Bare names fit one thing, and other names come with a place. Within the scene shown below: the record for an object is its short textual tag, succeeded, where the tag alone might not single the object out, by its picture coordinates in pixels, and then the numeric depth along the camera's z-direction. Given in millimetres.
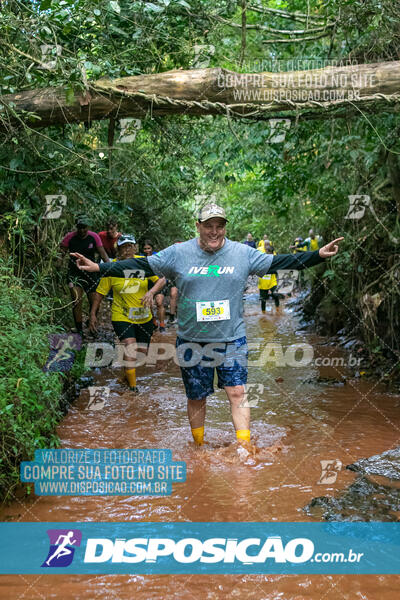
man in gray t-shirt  4711
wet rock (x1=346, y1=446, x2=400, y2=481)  4543
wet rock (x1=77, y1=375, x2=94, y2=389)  7856
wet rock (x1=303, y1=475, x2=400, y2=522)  3828
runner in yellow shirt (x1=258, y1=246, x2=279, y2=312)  16375
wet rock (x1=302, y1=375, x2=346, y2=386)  8055
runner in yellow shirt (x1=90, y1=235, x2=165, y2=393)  7340
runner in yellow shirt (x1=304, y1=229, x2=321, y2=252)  15105
